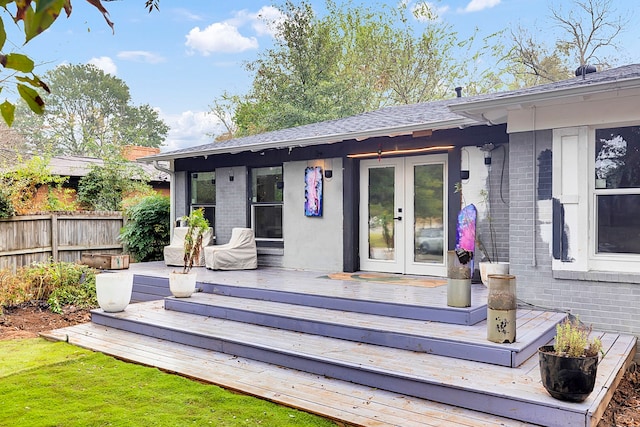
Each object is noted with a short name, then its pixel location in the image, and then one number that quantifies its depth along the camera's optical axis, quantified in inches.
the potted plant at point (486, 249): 254.2
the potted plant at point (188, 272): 264.7
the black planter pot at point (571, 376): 130.0
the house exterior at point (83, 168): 557.3
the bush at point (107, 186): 506.9
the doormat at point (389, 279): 267.7
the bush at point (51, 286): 298.7
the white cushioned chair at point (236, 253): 338.6
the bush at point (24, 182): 349.7
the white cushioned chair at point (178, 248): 368.5
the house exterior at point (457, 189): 199.3
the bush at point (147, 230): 433.1
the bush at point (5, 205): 338.6
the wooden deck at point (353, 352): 139.7
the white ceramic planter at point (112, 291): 255.3
